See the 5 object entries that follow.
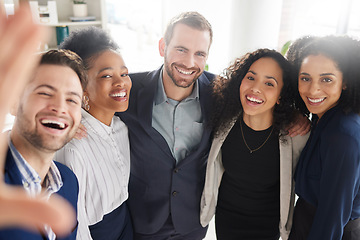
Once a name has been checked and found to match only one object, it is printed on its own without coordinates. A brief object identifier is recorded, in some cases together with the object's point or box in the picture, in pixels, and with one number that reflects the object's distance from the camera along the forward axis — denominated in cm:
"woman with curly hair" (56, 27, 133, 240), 140
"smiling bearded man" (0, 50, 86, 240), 92
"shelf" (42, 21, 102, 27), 347
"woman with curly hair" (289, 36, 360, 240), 126
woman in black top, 162
